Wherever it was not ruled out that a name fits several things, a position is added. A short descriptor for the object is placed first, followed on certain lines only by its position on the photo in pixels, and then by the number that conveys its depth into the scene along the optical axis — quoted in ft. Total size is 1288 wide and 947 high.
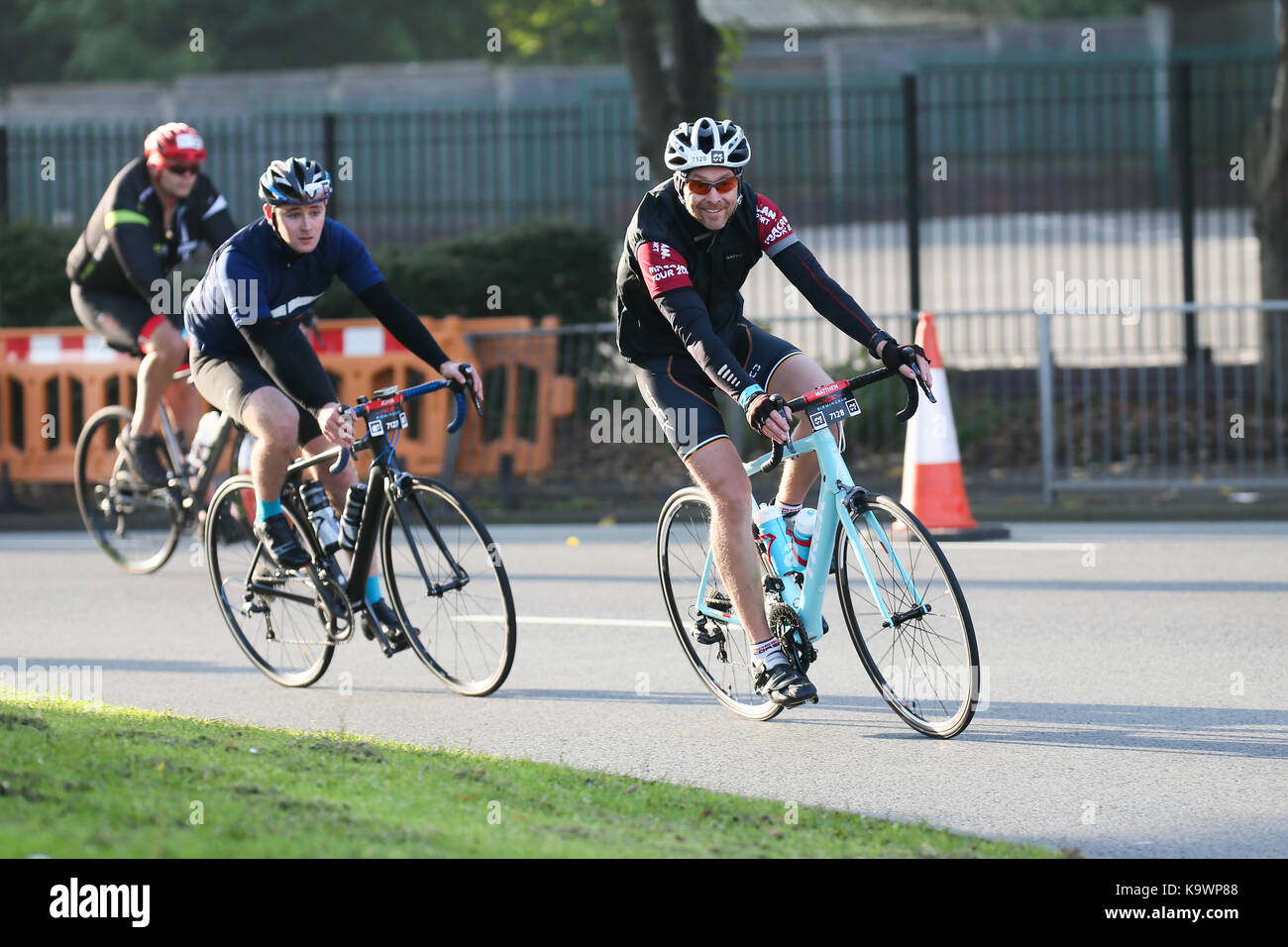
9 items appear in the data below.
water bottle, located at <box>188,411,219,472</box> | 65.67
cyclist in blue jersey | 46.60
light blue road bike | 38.91
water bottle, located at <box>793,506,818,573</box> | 41.52
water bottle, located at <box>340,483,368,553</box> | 46.85
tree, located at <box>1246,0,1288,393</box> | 96.32
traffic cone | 70.08
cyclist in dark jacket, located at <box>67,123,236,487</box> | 63.87
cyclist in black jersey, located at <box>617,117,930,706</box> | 39.60
